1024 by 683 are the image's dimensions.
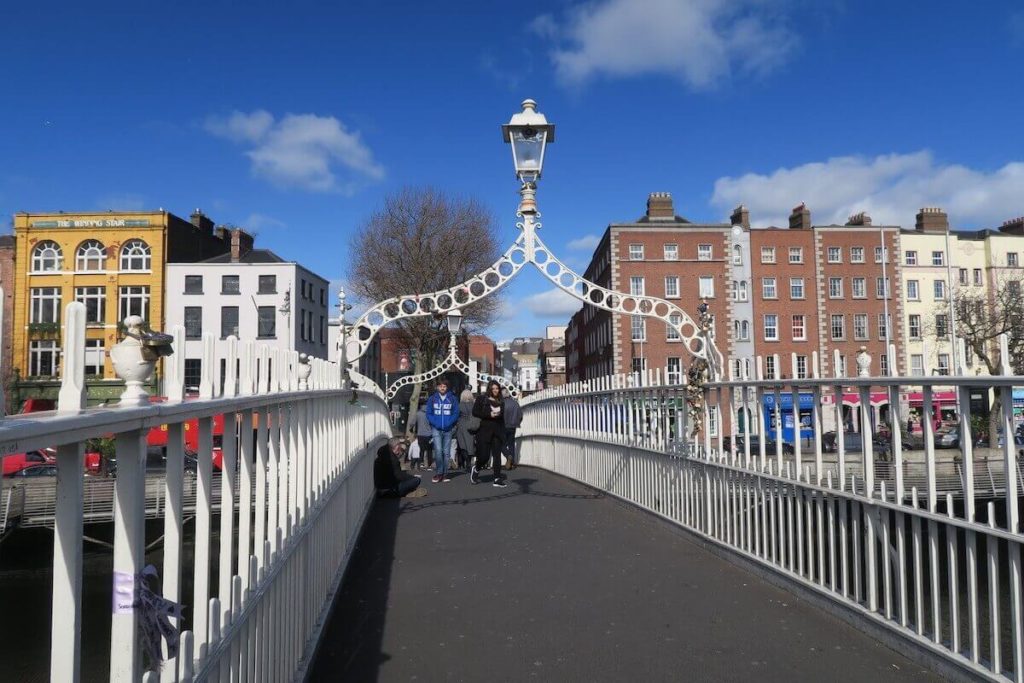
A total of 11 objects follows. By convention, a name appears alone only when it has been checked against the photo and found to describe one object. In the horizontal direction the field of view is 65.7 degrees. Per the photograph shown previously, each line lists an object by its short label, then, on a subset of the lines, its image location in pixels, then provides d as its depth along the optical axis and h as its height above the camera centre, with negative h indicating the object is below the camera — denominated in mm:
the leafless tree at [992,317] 36969 +3362
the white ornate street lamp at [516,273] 11336 +1823
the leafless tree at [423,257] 39469 +6679
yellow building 46188 +7766
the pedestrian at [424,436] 17734 -1040
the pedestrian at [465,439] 16641 -1058
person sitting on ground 11180 -1260
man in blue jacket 13234 -454
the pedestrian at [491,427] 12960 -627
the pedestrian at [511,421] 15258 -609
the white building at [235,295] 47219 +5826
